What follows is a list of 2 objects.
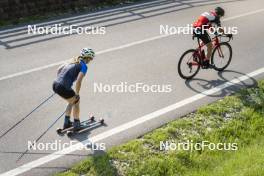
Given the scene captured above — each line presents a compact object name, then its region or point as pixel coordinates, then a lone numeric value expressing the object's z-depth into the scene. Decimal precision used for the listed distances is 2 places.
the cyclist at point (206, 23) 10.79
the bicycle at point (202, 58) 11.09
